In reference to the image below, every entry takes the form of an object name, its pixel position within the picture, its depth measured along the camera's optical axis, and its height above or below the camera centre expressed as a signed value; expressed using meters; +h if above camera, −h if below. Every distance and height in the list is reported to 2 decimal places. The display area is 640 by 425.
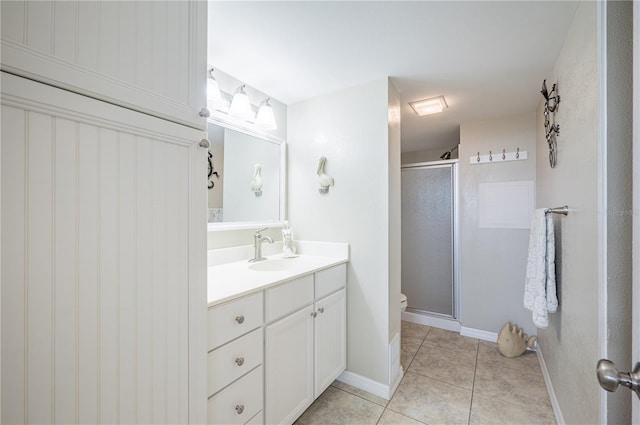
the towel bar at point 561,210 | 1.43 +0.02
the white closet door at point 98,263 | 0.56 -0.13
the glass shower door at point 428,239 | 2.95 -0.30
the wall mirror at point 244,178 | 1.77 +0.26
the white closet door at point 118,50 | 0.57 +0.42
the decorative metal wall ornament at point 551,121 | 1.62 +0.63
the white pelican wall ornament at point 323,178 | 2.05 +0.27
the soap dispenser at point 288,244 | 2.06 -0.26
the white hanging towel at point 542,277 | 1.58 -0.40
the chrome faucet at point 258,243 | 1.90 -0.22
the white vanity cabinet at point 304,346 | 1.34 -0.79
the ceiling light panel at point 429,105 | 2.21 +0.95
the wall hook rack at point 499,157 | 2.50 +0.55
